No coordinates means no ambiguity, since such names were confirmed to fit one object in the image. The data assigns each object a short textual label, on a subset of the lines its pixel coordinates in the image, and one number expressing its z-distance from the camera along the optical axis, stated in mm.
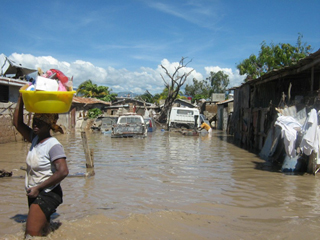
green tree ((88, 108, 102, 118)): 30409
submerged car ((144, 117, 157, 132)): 22781
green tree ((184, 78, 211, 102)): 58481
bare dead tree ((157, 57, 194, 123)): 32250
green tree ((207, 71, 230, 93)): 55969
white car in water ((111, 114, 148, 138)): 17406
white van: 22828
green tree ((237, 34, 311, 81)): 28797
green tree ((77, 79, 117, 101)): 42594
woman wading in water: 3188
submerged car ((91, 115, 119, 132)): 23222
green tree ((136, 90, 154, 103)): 50334
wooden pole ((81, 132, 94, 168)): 7715
